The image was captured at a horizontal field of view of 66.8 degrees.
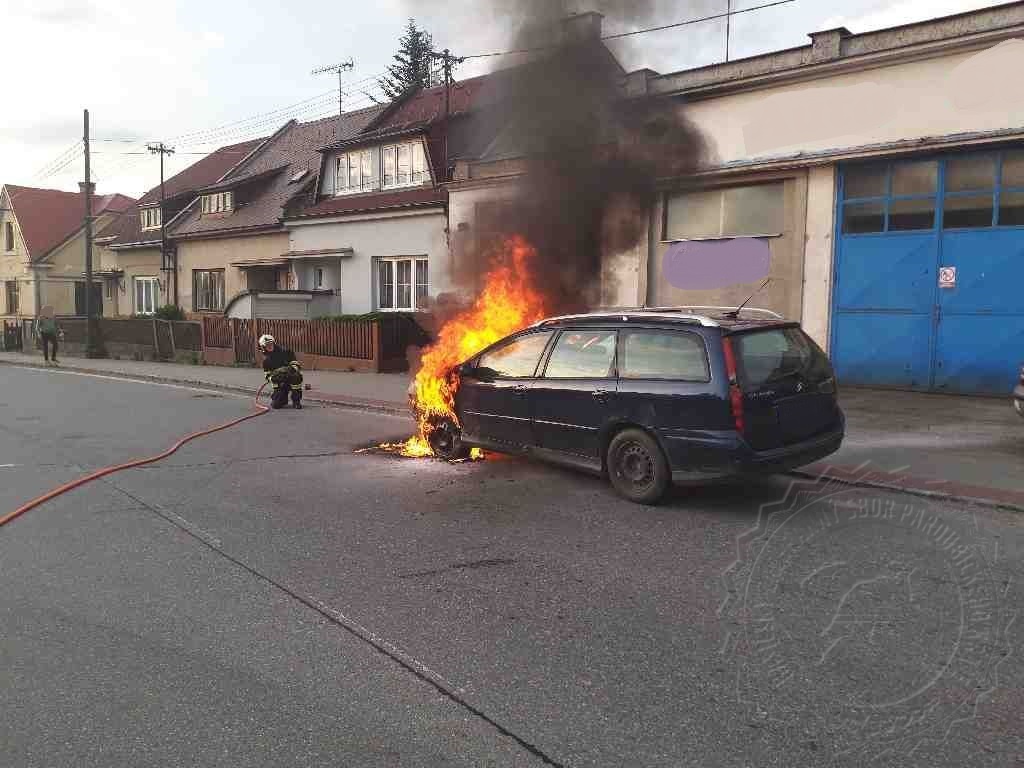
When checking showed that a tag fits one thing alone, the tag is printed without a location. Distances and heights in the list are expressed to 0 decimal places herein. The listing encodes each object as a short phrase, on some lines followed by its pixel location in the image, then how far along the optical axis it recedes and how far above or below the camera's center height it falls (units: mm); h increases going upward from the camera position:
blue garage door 10758 +803
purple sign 13172 +1122
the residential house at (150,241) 31766 +3365
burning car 5703 -563
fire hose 5833 -1437
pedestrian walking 23422 -380
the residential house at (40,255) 39719 +3342
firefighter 12273 -839
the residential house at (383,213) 20984 +3099
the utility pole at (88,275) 25594 +1514
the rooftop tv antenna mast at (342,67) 33875 +11138
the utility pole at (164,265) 30203 +2184
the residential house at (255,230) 25297 +3178
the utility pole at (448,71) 18758 +6699
